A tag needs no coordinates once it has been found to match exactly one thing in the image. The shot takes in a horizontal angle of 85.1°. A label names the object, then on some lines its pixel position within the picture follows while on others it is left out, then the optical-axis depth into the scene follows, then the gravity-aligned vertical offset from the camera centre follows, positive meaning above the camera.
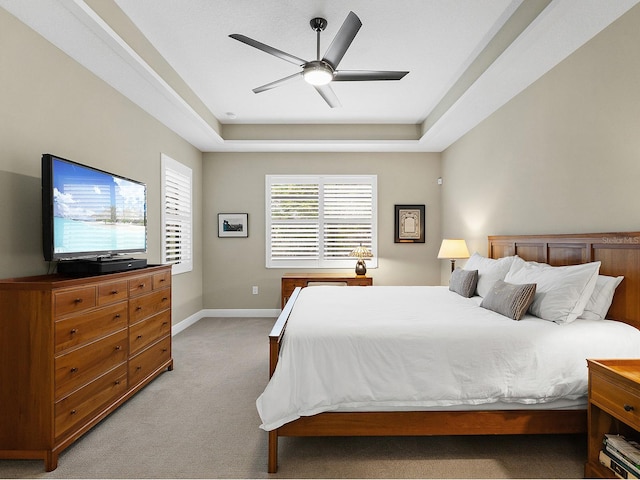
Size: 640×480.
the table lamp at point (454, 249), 4.35 -0.17
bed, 1.95 -1.02
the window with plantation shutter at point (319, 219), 5.70 +0.28
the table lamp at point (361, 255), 5.31 -0.30
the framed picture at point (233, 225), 5.66 +0.18
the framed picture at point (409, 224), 5.68 +0.19
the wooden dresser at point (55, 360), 1.92 -0.74
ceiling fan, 2.36 +1.32
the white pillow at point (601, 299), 2.22 -0.41
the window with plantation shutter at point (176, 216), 4.34 +0.27
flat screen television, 2.18 +0.18
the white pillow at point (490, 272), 3.08 -0.33
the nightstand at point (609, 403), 1.58 -0.80
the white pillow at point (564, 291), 2.17 -0.36
